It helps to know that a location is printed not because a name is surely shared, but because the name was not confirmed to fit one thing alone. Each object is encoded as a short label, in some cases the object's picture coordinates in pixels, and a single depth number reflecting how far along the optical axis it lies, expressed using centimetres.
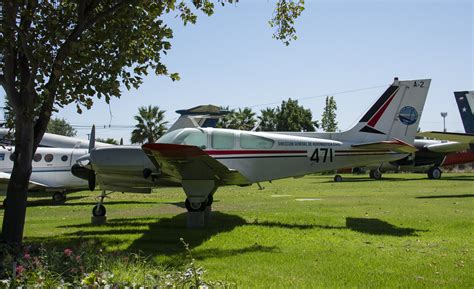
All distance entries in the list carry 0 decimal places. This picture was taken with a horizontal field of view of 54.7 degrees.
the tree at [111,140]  6682
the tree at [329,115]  6756
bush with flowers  392
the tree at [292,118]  6875
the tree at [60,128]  8212
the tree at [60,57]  625
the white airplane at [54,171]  1928
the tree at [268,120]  6950
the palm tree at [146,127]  4588
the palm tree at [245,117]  5669
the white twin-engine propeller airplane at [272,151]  1160
